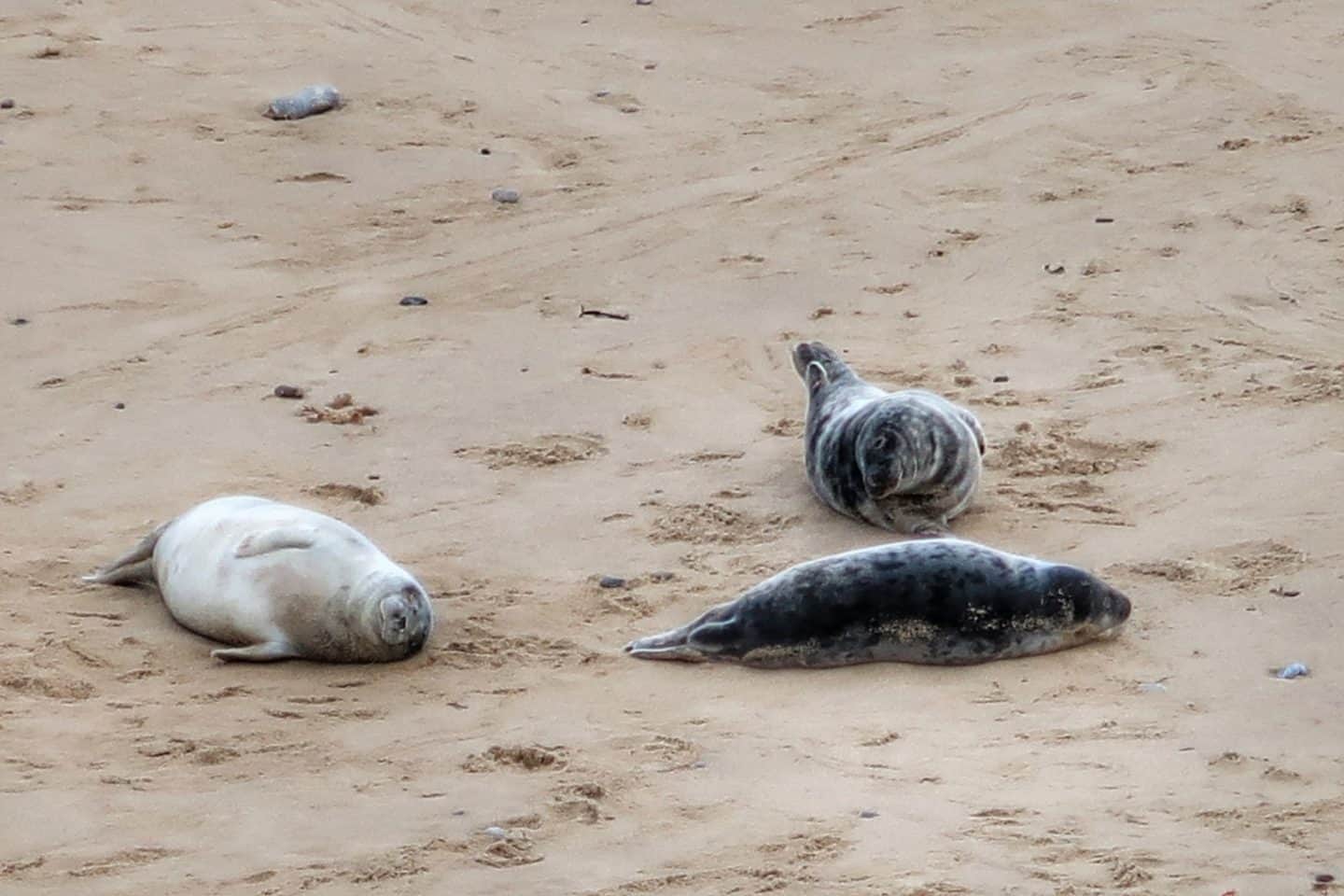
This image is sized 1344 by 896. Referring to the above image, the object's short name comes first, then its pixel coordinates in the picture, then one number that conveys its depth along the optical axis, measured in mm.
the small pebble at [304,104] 19094
